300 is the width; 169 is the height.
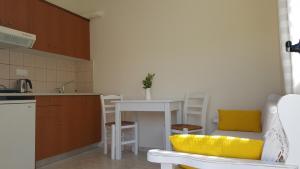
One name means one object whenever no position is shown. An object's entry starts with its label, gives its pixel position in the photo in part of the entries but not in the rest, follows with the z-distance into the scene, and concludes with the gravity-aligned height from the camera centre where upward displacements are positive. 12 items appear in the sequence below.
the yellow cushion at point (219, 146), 1.01 -0.24
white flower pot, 3.43 +0.00
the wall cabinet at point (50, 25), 2.98 +0.99
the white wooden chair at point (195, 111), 3.19 -0.27
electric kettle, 3.27 +0.14
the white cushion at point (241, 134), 2.36 -0.44
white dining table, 3.01 -0.20
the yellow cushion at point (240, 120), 2.73 -0.33
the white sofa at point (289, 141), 0.90 -0.19
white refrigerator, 2.41 -0.41
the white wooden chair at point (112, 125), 3.34 -0.45
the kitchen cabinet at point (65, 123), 3.00 -0.41
